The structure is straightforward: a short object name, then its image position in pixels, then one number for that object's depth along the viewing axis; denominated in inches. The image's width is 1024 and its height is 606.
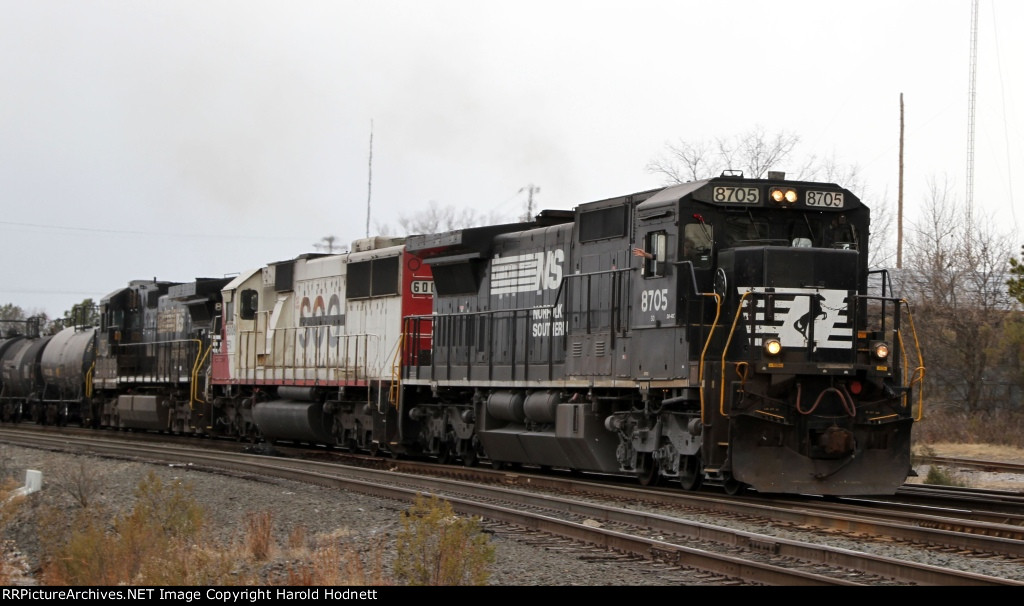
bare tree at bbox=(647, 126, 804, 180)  1433.3
